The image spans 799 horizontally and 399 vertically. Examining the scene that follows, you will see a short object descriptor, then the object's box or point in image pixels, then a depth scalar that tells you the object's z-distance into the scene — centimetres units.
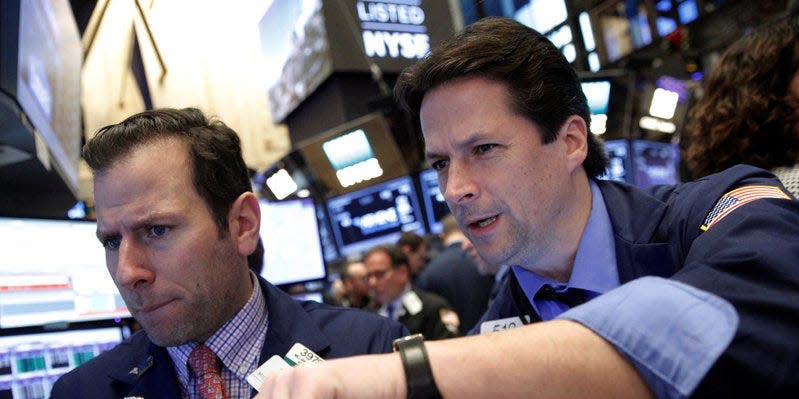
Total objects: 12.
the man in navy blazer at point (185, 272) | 131
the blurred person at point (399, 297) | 356
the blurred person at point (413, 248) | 521
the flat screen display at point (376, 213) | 520
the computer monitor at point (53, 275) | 158
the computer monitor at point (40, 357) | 148
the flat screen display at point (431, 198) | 521
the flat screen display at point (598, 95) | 365
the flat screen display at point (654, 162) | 532
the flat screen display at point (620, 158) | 500
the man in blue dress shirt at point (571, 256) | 58
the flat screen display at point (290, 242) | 253
